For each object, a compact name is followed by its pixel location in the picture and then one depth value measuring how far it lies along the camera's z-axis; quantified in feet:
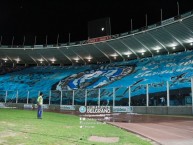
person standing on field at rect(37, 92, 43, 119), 51.29
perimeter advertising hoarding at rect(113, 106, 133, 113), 75.62
